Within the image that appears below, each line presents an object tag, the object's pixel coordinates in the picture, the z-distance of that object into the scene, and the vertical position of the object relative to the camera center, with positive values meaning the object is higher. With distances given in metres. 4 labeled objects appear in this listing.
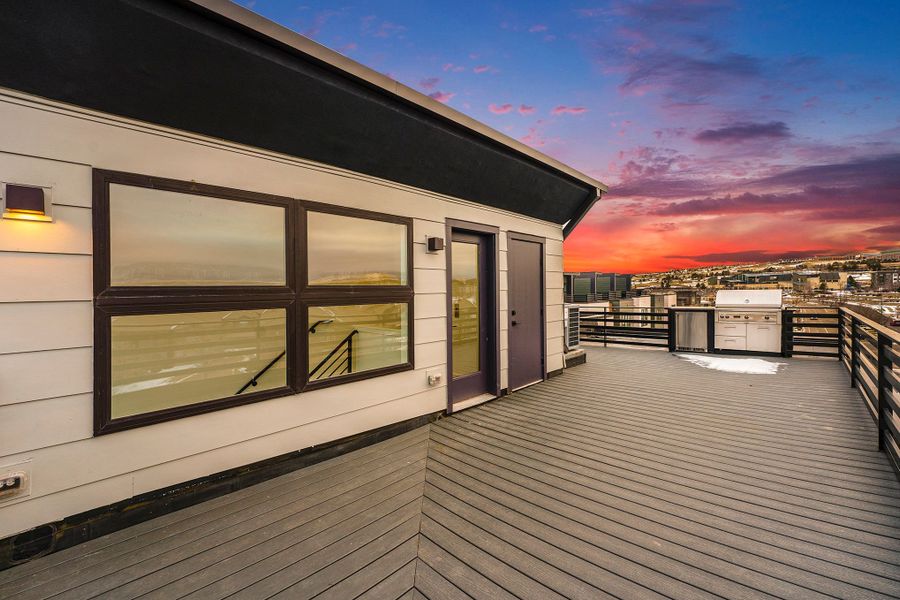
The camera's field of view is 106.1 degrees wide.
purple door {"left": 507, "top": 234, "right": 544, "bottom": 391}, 4.57 -0.17
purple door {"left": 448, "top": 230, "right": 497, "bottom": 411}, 3.96 -0.21
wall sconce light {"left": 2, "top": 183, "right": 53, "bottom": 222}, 1.61 +0.48
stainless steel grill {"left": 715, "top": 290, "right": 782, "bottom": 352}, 6.41 -0.46
